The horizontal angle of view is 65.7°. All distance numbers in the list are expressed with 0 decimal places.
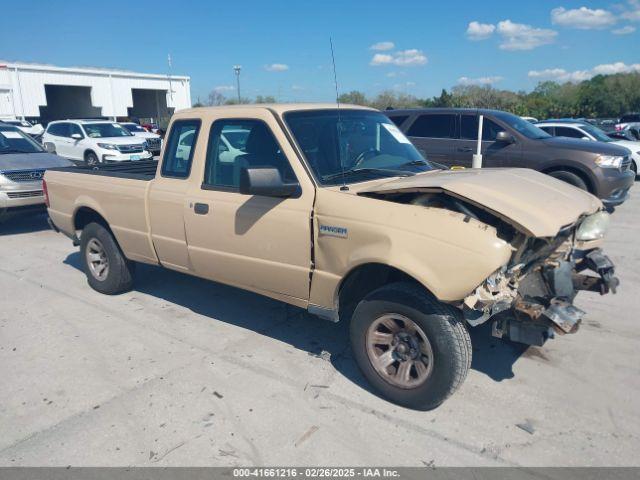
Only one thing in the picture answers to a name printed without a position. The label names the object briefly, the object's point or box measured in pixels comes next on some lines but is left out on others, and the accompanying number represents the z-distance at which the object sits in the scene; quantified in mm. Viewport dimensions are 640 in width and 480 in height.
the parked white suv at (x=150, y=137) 21100
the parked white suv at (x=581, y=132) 12547
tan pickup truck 3033
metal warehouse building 37912
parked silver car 8547
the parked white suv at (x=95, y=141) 16406
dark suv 8867
